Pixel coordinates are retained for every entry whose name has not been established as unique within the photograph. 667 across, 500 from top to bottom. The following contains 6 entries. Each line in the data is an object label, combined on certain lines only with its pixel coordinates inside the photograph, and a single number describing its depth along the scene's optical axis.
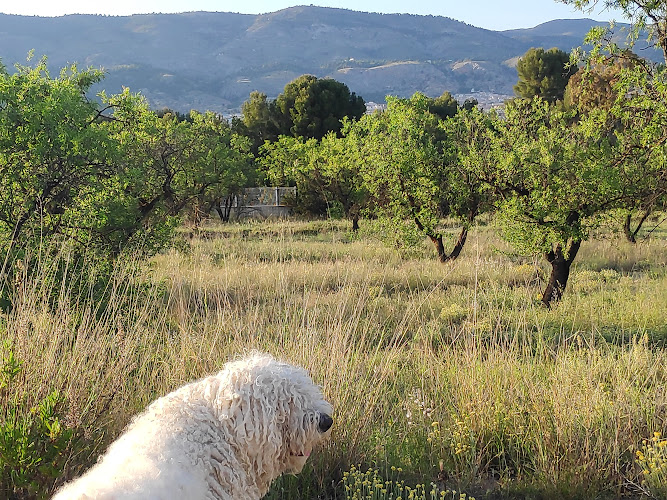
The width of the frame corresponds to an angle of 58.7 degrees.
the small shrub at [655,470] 3.11
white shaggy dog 1.94
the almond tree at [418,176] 12.70
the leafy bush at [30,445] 2.54
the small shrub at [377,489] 2.94
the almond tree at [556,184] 8.66
